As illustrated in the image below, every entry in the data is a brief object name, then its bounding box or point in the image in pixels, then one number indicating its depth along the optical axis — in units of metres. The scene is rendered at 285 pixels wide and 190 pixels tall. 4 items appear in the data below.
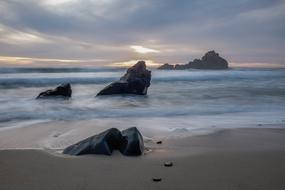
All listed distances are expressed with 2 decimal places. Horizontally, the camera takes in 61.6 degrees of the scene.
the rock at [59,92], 10.94
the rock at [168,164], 3.06
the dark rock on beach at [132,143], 3.39
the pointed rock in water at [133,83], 12.09
